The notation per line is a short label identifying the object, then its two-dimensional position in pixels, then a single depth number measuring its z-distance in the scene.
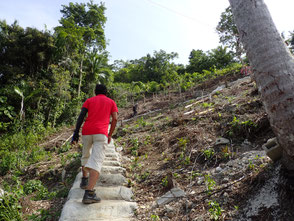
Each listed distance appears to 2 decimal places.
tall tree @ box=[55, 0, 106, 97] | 14.73
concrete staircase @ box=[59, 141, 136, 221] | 2.37
